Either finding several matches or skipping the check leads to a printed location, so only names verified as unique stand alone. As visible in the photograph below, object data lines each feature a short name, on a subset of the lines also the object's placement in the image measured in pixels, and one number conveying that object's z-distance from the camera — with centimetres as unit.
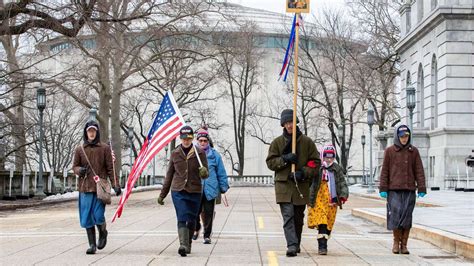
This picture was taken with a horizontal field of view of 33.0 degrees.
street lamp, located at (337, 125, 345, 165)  5654
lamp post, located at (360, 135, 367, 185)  5991
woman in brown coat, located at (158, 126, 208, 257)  1223
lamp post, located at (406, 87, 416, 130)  3356
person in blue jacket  1412
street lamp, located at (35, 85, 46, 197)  3419
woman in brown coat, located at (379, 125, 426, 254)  1260
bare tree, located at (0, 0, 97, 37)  2619
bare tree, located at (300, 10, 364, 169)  6066
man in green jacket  1196
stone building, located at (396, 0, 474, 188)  3544
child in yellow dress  1234
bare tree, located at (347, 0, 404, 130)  5875
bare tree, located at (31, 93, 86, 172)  6838
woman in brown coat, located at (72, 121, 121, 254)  1219
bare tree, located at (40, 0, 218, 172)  3169
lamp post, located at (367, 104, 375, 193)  4378
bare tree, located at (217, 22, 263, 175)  6325
